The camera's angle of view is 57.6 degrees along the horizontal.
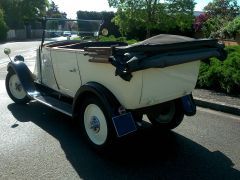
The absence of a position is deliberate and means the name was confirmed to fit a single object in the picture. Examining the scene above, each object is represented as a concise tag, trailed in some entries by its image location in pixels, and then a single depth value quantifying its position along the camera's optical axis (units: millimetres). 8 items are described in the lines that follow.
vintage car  2348
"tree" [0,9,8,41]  23502
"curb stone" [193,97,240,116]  3757
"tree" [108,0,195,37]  8596
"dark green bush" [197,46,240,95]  4344
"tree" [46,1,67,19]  58330
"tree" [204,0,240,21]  14003
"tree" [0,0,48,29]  30673
